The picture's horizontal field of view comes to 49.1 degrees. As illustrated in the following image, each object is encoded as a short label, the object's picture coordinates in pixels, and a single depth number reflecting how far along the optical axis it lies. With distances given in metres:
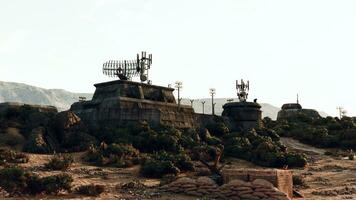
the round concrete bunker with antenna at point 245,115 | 47.69
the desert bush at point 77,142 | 30.38
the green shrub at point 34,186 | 17.86
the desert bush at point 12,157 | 24.36
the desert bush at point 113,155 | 26.58
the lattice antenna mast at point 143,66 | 44.44
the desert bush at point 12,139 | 29.95
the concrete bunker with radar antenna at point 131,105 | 36.12
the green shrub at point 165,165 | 23.78
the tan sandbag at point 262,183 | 17.65
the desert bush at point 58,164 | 23.20
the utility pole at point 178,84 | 91.12
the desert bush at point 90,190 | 18.23
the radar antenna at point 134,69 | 43.56
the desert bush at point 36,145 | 28.77
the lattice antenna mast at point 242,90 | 55.09
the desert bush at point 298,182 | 23.06
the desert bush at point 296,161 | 30.70
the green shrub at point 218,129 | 42.38
